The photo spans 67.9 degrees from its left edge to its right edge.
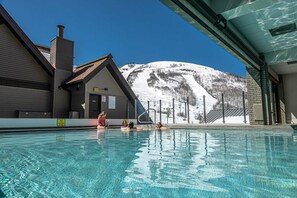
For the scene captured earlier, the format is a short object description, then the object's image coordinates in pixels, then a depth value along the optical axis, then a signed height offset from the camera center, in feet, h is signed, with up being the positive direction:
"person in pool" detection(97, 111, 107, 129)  40.05 -0.42
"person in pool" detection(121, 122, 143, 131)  34.45 -1.48
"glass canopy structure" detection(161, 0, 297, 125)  18.70 +8.74
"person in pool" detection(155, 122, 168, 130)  36.11 -1.38
